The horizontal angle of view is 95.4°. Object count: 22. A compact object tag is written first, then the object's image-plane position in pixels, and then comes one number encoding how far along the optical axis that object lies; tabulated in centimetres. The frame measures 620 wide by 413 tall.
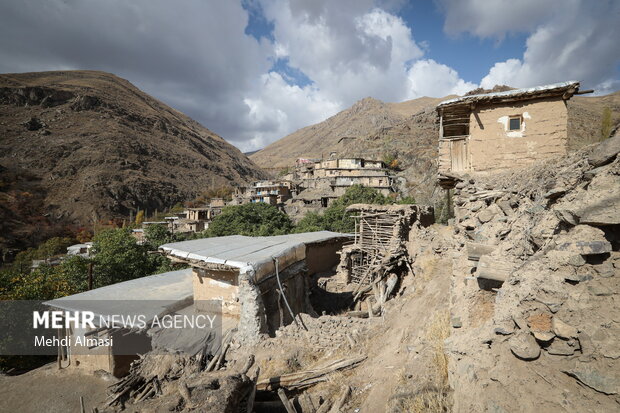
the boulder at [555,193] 454
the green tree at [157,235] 2631
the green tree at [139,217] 6292
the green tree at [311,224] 2743
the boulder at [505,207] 642
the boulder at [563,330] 283
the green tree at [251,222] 2856
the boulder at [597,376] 244
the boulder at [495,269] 419
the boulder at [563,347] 280
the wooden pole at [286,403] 535
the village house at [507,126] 934
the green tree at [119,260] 1762
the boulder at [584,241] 312
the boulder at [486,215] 687
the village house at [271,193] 4994
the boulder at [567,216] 356
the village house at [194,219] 4766
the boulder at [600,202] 318
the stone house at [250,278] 747
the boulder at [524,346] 300
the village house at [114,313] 868
